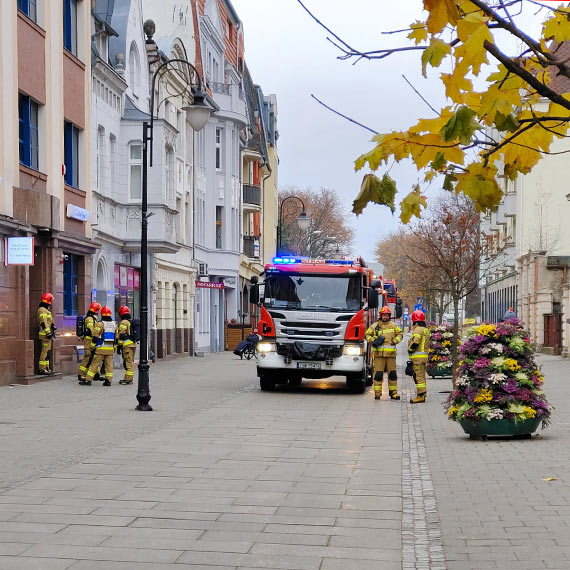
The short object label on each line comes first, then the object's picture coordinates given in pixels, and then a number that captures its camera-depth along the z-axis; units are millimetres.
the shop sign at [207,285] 44781
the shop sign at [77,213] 29084
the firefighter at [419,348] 20906
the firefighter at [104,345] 25141
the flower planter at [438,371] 30703
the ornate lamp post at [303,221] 45388
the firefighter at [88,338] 25188
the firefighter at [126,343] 26125
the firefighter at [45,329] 25969
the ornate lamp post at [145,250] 18875
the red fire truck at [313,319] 24281
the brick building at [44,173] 24656
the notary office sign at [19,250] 24141
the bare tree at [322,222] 97750
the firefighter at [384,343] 21734
